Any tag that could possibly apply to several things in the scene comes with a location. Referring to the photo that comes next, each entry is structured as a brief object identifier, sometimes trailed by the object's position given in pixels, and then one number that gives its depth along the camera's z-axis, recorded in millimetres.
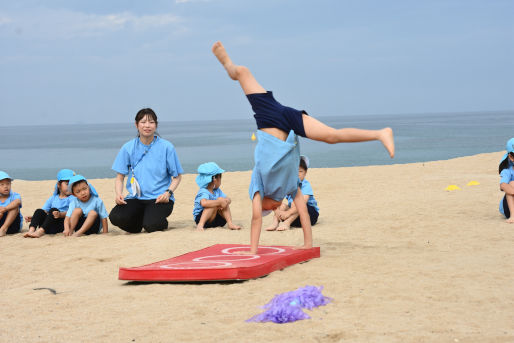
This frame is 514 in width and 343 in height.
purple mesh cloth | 3543
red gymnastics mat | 4488
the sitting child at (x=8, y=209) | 8000
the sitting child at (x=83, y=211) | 7574
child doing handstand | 4938
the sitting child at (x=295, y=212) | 7240
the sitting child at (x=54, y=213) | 7824
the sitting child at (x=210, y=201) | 7546
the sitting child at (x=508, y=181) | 7055
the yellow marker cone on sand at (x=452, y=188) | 10755
